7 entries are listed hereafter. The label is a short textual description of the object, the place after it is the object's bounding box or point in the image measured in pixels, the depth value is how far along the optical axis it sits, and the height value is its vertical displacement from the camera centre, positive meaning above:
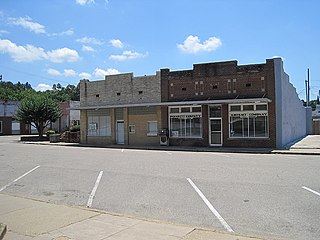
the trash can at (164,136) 29.22 -0.68
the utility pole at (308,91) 67.91 +7.06
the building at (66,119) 57.41 +1.76
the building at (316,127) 56.17 -0.07
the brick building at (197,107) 25.53 +1.77
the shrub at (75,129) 38.91 +0.00
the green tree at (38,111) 42.34 +2.28
